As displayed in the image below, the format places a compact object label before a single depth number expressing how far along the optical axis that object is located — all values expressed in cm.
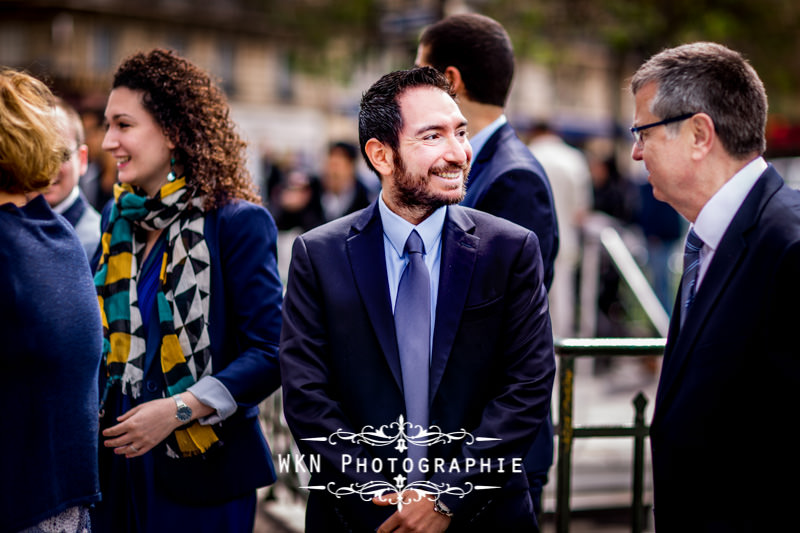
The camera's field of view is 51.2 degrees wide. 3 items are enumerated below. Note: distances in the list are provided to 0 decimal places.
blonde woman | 216
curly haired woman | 287
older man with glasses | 205
